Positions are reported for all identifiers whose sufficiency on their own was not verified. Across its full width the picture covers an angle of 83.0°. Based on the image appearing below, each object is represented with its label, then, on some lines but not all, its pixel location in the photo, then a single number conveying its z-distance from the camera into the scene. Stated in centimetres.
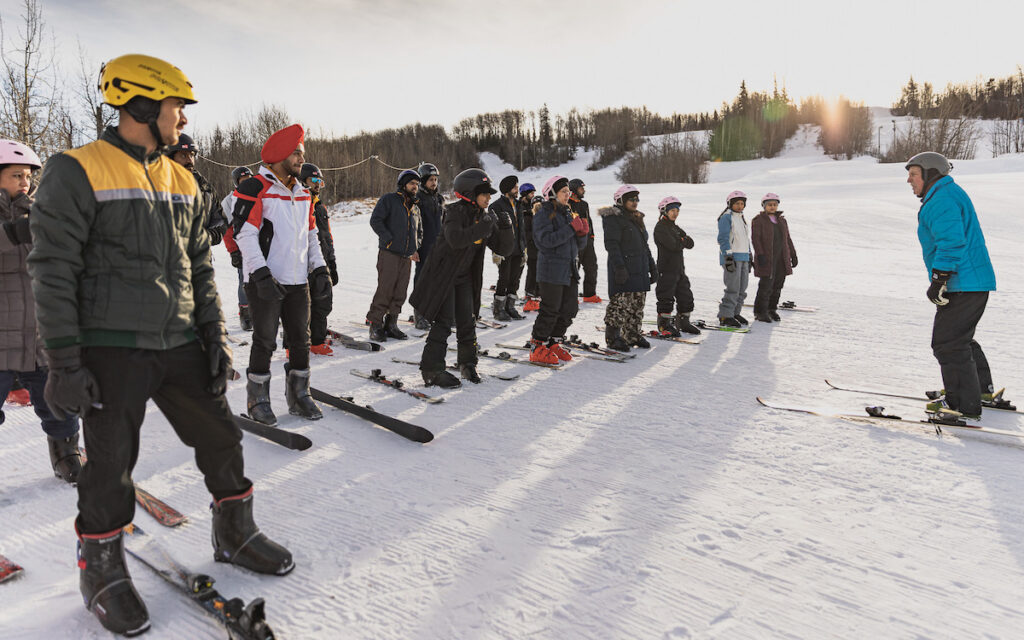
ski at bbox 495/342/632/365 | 654
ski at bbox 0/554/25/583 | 247
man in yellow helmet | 200
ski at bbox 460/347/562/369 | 646
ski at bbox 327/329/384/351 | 707
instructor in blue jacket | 439
